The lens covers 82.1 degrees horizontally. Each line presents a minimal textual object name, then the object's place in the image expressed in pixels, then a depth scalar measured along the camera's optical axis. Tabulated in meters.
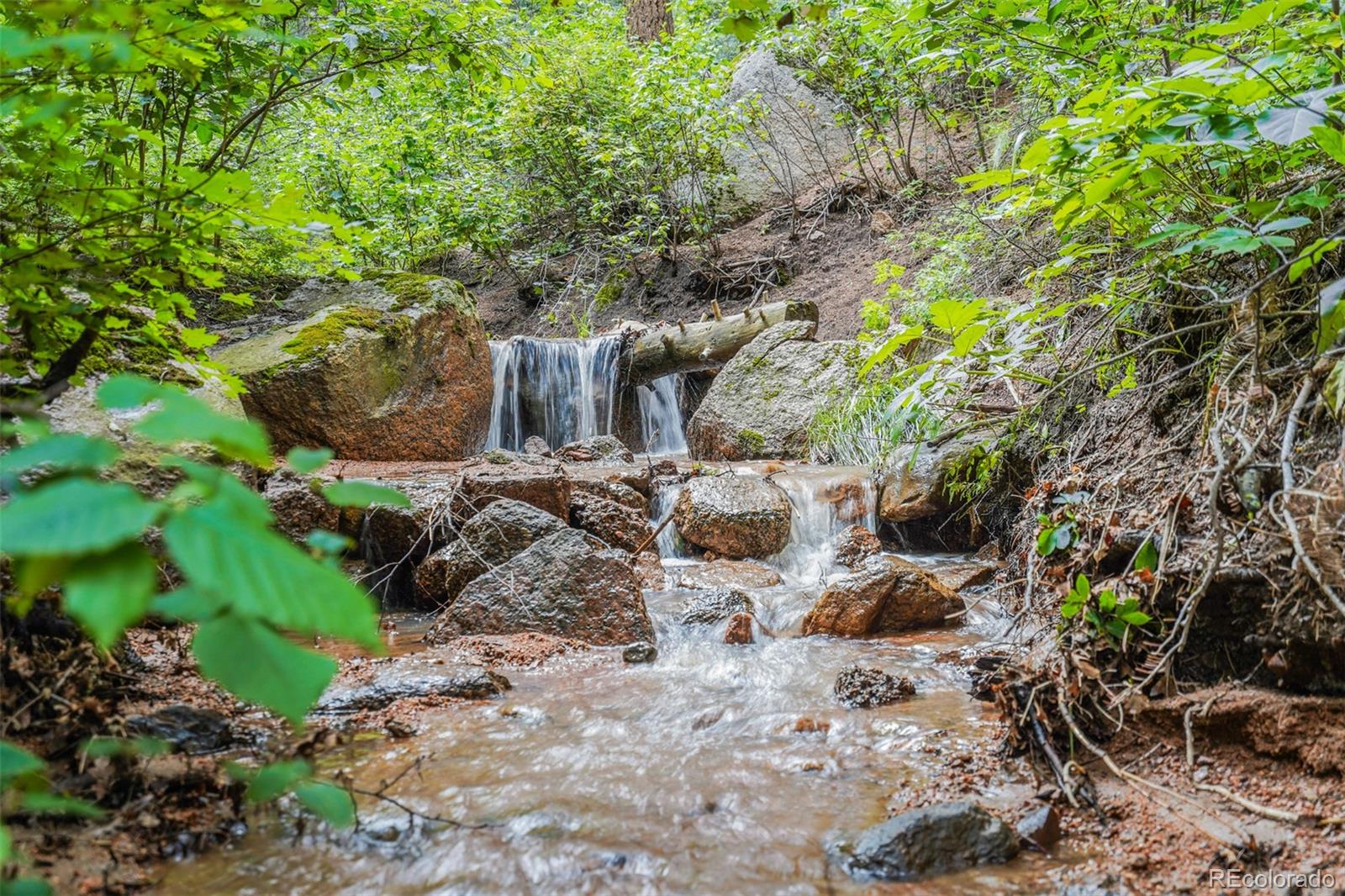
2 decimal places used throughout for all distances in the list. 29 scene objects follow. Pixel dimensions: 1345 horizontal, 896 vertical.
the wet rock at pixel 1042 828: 1.90
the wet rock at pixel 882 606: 4.26
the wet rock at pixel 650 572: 5.14
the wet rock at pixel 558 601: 4.16
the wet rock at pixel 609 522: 5.71
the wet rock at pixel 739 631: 4.17
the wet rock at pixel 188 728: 2.26
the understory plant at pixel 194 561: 0.67
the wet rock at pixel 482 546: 4.68
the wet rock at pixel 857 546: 5.58
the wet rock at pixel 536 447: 8.56
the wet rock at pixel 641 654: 3.84
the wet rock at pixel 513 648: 3.73
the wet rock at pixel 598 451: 8.04
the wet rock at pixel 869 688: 3.11
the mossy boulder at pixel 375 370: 6.79
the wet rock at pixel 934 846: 1.86
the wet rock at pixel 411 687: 2.91
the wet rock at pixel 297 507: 4.82
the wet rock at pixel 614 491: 6.02
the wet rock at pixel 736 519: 5.82
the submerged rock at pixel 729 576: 5.24
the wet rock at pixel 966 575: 4.77
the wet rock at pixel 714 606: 4.38
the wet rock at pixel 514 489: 5.27
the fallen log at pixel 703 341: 9.41
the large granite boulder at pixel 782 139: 12.00
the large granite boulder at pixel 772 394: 8.18
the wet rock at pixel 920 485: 5.62
